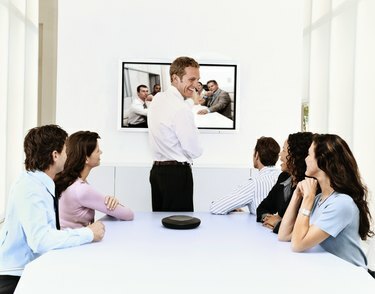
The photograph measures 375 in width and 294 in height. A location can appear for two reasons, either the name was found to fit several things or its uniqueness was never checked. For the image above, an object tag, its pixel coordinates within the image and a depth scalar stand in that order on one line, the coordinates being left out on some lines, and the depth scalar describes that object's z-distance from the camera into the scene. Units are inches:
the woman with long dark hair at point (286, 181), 104.9
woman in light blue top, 84.3
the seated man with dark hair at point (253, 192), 127.5
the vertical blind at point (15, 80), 225.1
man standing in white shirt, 152.3
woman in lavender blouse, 109.7
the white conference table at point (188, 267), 63.1
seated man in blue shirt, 84.0
